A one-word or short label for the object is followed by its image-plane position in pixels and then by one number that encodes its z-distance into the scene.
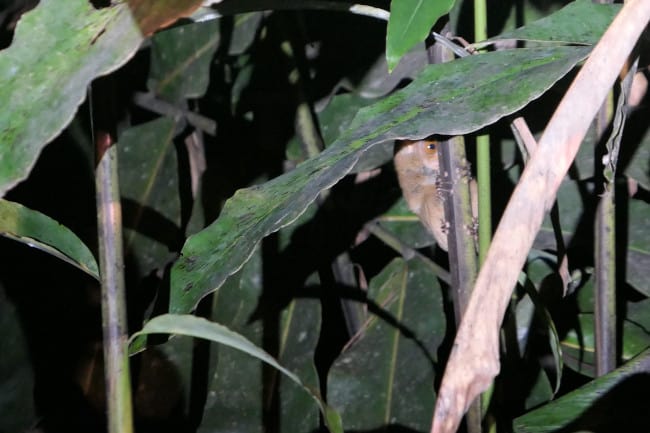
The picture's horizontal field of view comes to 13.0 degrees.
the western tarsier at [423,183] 2.79
